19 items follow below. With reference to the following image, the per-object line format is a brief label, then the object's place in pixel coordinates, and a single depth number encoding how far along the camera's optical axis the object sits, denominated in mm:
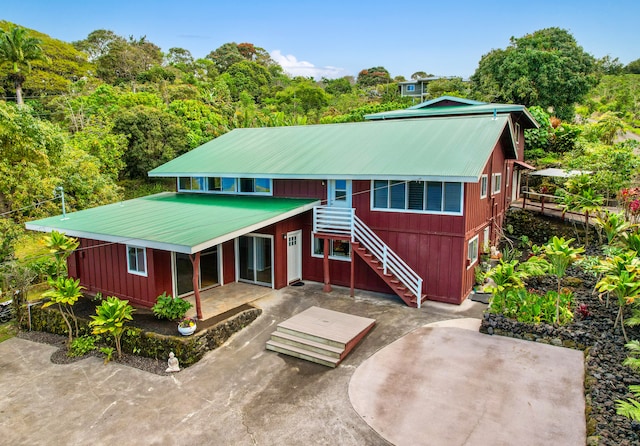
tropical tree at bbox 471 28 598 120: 32344
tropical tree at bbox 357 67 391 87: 79750
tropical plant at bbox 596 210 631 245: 13214
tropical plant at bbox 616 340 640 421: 6330
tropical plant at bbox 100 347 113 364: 9983
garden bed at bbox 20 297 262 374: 9727
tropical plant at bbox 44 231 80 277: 10680
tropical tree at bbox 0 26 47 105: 32078
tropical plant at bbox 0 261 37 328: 12789
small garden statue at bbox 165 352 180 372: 9383
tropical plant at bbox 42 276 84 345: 9977
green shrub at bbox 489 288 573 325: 10445
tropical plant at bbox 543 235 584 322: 10117
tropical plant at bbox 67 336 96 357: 10438
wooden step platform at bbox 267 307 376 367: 9625
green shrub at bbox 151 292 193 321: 10898
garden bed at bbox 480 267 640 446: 6458
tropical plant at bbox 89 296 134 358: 9562
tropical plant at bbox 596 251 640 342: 9070
